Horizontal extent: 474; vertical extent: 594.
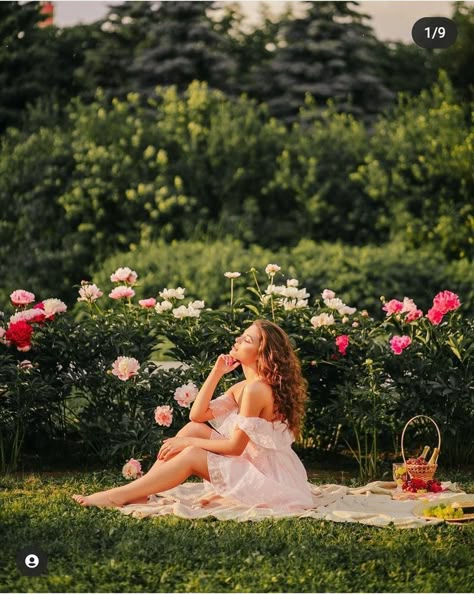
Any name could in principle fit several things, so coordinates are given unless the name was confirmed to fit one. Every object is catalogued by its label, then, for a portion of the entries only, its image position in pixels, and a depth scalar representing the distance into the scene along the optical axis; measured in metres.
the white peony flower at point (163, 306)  6.61
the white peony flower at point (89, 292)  6.55
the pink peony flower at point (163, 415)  6.13
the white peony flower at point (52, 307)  6.48
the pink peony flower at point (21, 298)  6.54
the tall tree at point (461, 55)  20.78
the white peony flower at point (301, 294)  6.50
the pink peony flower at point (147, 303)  6.54
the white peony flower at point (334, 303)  6.56
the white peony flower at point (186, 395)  6.12
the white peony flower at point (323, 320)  6.42
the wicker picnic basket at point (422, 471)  5.67
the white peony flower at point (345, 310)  6.54
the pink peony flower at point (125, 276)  6.50
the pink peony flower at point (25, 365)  6.30
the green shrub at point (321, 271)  11.51
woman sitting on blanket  5.28
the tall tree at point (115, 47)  21.05
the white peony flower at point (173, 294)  6.62
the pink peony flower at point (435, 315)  6.39
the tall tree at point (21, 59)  18.97
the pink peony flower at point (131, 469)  5.98
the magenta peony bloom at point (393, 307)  6.45
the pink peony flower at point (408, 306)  6.43
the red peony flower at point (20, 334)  6.31
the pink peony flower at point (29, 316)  6.37
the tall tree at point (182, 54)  20.77
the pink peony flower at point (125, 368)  6.16
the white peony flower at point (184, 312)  6.48
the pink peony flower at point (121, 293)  6.41
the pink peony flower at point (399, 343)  6.26
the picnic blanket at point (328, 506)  5.10
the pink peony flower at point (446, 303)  6.37
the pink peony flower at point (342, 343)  6.29
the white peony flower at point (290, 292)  6.49
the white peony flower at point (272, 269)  6.33
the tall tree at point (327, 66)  21.17
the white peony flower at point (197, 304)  6.50
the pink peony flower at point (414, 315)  6.44
